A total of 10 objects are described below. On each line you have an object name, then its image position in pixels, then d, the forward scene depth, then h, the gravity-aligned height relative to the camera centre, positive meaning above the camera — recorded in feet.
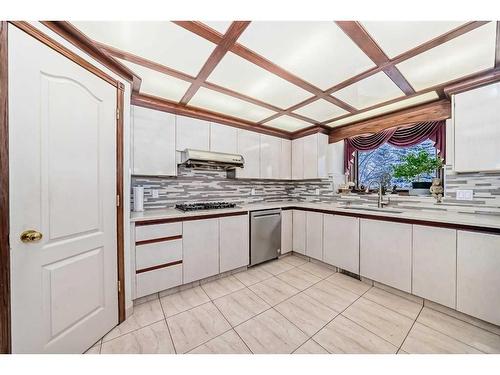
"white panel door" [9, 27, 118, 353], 3.23 -0.30
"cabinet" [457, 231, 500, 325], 4.73 -2.32
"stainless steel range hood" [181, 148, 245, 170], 7.64 +1.08
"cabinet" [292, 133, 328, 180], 10.46 +1.63
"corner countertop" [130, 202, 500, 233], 5.09 -1.02
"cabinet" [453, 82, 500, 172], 5.44 +1.72
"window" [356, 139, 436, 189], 8.31 +1.30
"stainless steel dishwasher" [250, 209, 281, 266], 8.52 -2.35
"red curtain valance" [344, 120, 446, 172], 7.43 +2.18
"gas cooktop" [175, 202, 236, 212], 7.84 -0.92
